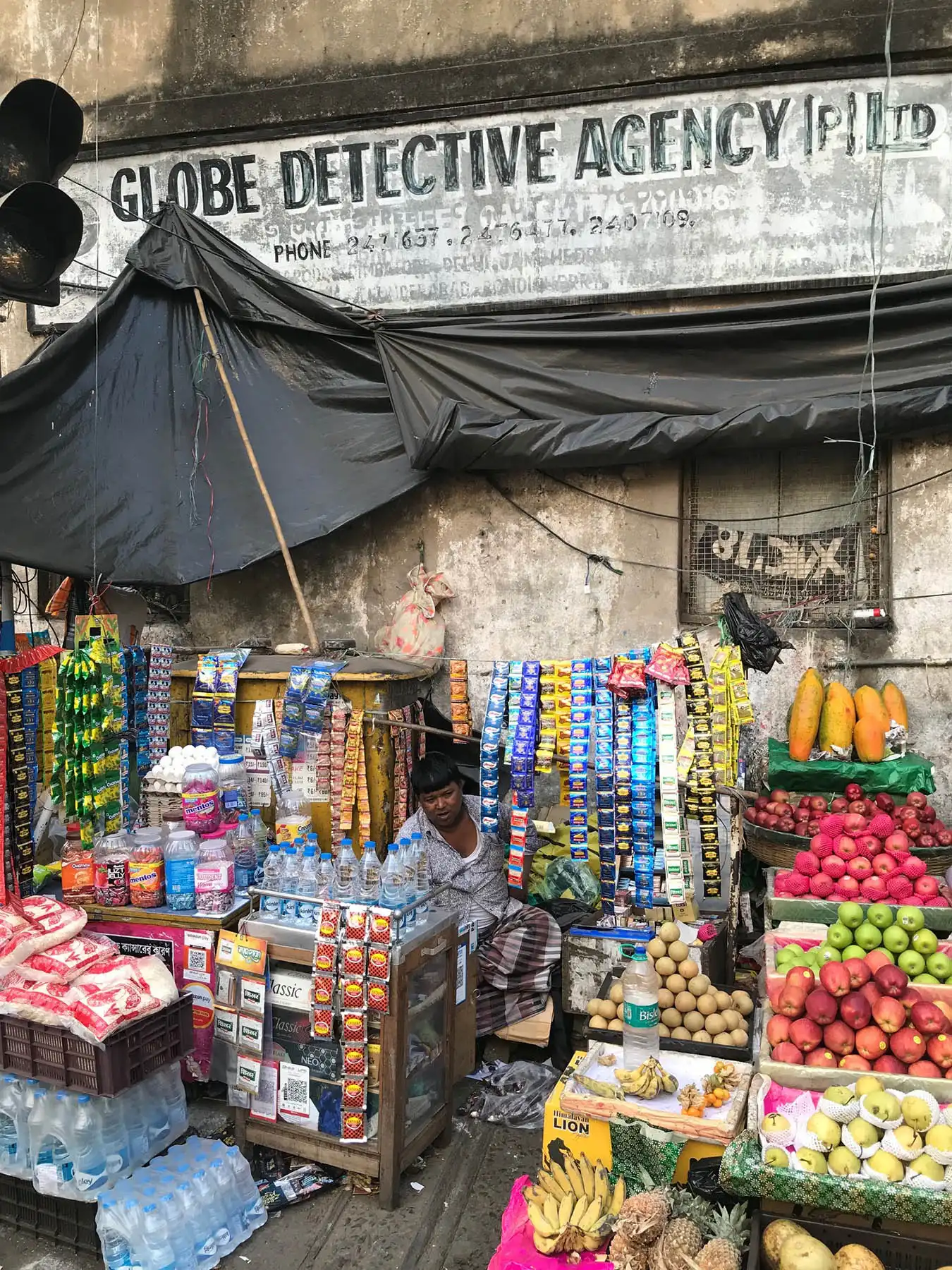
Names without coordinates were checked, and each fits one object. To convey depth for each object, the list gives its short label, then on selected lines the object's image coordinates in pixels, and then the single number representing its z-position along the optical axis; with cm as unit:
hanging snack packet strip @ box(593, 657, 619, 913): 404
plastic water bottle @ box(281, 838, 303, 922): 379
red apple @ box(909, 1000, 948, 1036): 298
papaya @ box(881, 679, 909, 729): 501
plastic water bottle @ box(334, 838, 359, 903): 378
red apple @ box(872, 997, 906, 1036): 303
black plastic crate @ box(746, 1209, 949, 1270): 254
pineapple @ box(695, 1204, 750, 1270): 253
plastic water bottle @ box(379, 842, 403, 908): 374
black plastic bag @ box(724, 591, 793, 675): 393
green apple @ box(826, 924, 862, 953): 356
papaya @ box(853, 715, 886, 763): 490
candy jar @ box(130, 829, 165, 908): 409
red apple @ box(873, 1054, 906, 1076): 297
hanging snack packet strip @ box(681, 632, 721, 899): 391
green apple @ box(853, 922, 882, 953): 354
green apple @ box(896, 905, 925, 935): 354
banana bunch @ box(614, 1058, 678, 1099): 308
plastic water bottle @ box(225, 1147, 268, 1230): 344
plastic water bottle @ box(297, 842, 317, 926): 372
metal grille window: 541
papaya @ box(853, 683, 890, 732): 491
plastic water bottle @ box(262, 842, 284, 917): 385
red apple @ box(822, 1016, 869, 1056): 305
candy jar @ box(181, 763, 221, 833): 420
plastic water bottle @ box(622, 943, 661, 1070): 332
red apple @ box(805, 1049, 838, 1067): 302
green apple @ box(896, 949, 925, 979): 342
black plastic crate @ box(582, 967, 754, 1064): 340
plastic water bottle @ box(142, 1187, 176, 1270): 312
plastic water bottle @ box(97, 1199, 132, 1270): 313
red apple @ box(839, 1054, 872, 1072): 298
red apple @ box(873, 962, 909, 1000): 315
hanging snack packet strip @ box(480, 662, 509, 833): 419
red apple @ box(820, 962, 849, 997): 316
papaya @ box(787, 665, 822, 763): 500
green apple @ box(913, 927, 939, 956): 346
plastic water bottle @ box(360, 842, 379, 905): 380
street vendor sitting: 448
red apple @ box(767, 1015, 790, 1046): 312
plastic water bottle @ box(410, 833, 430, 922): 395
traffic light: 398
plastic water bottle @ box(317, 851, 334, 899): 379
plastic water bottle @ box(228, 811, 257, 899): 432
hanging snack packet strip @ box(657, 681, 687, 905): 391
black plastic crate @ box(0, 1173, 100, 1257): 336
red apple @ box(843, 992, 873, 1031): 305
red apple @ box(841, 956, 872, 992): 319
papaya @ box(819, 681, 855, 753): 496
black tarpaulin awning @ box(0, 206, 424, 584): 558
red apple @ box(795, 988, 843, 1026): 310
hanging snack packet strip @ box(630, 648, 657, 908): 395
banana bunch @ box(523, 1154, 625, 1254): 277
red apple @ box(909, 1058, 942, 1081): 293
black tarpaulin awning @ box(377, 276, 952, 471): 480
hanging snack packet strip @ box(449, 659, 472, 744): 534
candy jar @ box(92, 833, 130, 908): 414
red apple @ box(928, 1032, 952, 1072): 292
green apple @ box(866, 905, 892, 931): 362
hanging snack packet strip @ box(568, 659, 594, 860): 403
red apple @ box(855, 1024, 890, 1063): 300
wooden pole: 543
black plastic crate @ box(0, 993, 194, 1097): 322
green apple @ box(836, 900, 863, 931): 364
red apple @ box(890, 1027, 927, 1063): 295
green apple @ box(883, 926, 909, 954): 351
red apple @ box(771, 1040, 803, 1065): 307
